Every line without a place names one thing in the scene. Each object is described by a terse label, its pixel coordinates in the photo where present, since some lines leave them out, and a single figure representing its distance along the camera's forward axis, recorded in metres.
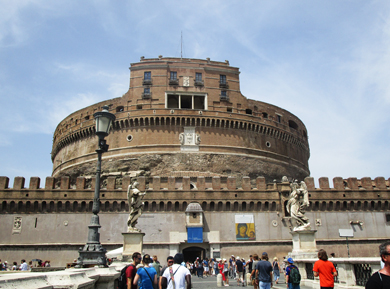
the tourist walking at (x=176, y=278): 5.35
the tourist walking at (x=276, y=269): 13.80
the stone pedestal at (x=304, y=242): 12.87
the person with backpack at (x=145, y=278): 5.68
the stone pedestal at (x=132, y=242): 13.77
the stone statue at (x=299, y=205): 13.47
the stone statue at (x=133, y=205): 13.89
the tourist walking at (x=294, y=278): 7.82
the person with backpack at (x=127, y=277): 6.11
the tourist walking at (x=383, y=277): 3.25
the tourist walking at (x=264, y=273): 7.89
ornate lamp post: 7.89
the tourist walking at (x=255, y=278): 9.28
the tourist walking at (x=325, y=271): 6.38
